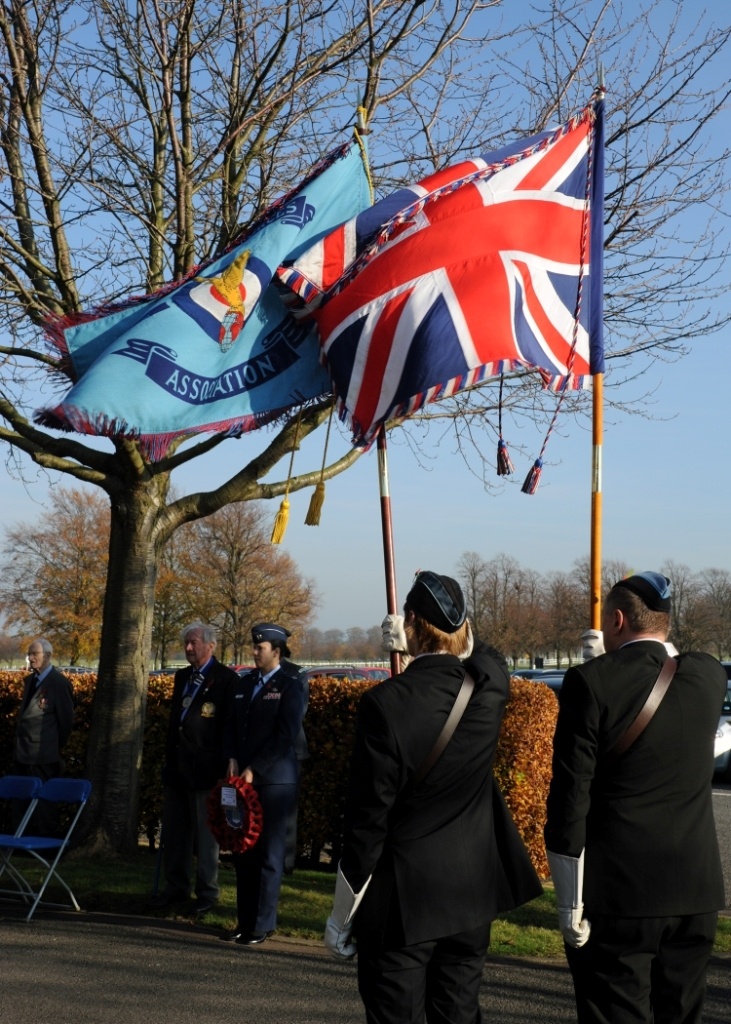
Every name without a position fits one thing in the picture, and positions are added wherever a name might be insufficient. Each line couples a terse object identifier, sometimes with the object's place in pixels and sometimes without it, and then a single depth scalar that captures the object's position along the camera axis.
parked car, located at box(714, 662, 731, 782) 18.73
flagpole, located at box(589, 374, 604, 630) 5.60
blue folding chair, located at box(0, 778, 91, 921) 8.18
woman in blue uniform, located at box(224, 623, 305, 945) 7.47
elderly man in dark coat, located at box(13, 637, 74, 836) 10.11
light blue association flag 6.98
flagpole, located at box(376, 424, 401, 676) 5.93
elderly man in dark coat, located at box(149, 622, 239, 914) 8.21
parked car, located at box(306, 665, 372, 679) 30.69
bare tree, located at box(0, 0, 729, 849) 9.72
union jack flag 6.90
